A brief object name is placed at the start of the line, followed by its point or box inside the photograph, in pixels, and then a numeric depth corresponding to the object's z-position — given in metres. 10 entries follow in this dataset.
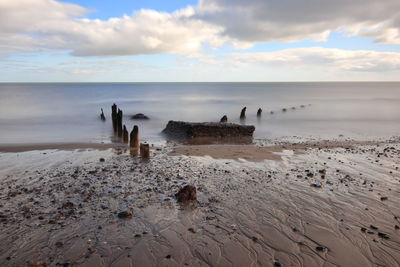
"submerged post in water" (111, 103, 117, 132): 25.05
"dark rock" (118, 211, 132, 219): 7.20
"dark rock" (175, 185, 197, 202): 8.19
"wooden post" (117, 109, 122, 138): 22.39
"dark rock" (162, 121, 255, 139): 19.92
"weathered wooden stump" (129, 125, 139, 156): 15.59
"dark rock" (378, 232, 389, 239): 6.51
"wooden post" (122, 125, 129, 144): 19.63
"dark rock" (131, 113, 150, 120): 34.07
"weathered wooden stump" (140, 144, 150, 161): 13.28
